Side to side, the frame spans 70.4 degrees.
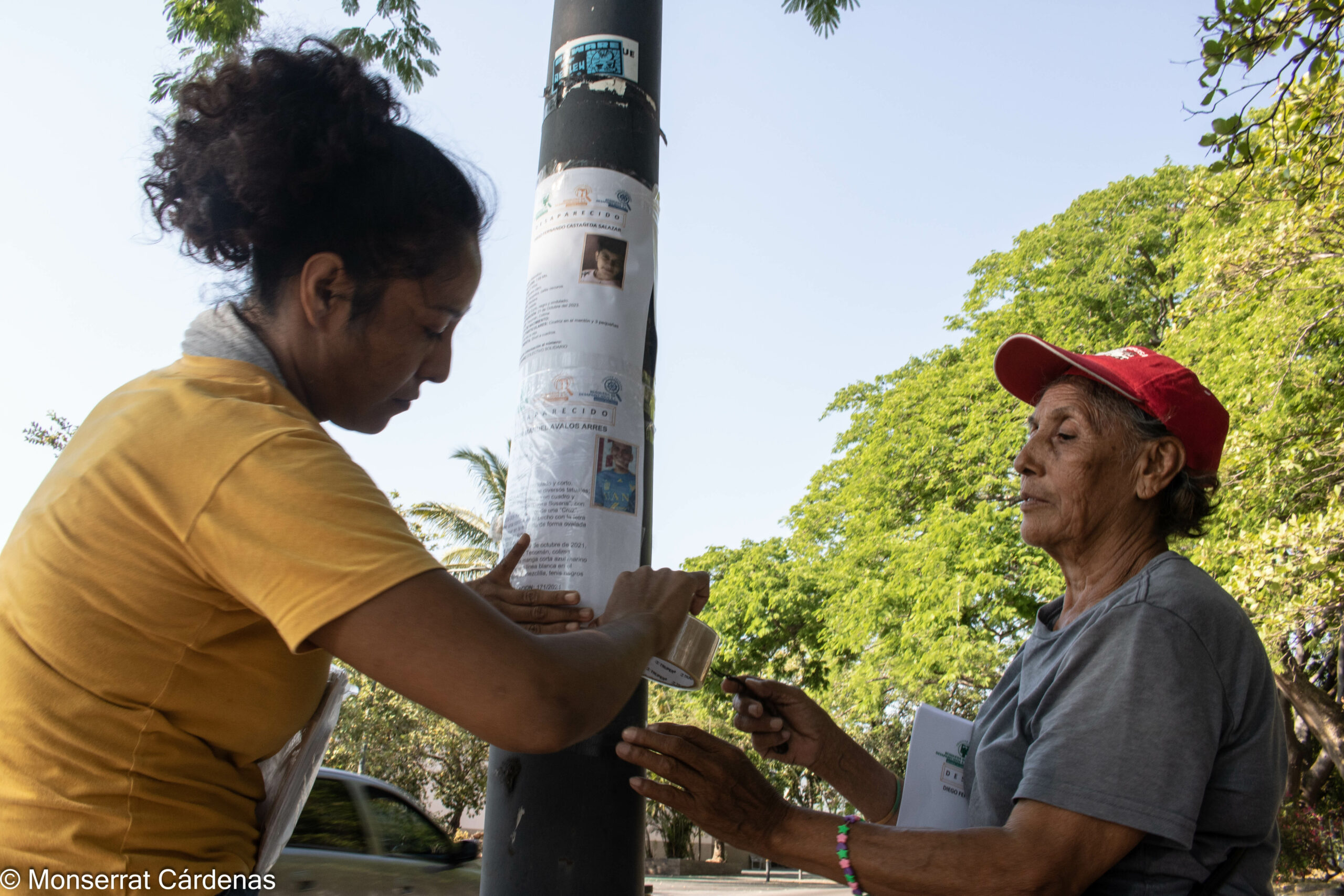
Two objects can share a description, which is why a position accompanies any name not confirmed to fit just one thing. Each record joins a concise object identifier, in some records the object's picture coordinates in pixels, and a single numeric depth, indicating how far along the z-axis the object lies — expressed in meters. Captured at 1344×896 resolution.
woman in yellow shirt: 1.16
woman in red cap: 1.77
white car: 5.92
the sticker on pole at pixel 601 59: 2.44
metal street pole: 1.96
